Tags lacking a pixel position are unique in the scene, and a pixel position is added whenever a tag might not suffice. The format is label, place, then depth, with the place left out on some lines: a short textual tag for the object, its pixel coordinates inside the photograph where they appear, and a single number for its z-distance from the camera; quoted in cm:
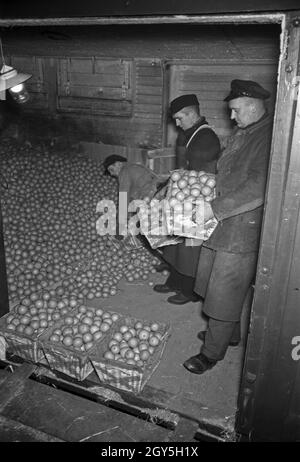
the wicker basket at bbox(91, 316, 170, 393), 306
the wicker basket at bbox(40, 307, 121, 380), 323
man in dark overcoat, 292
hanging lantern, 322
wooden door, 198
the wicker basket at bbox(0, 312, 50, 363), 344
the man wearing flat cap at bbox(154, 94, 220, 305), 422
